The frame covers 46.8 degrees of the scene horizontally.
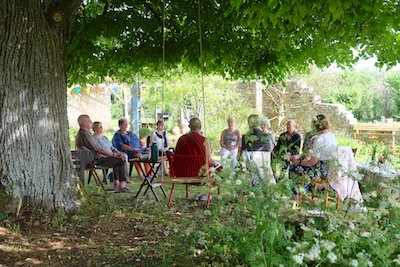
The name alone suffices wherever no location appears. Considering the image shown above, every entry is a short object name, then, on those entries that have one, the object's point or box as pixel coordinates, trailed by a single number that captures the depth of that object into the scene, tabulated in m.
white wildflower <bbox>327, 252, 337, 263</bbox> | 2.38
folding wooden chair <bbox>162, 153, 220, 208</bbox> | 6.70
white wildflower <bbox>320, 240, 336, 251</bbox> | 2.41
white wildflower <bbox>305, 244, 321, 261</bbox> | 2.40
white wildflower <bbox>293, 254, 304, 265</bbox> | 2.33
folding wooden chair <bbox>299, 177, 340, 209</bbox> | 3.83
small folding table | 7.34
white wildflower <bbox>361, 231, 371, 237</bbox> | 2.77
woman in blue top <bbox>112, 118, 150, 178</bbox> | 9.25
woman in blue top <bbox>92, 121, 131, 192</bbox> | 8.59
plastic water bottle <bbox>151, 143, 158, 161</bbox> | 7.86
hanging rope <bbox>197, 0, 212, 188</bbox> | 6.02
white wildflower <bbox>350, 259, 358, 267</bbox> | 2.36
